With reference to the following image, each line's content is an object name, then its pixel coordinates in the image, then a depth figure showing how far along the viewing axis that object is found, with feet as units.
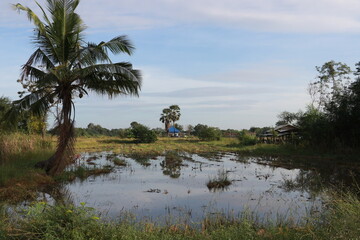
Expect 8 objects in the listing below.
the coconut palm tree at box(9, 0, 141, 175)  35.63
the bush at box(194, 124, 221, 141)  130.41
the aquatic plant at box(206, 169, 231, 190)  33.41
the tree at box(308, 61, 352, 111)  101.28
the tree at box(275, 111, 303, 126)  160.90
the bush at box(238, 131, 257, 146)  100.07
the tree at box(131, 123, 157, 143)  116.06
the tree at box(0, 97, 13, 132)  64.34
